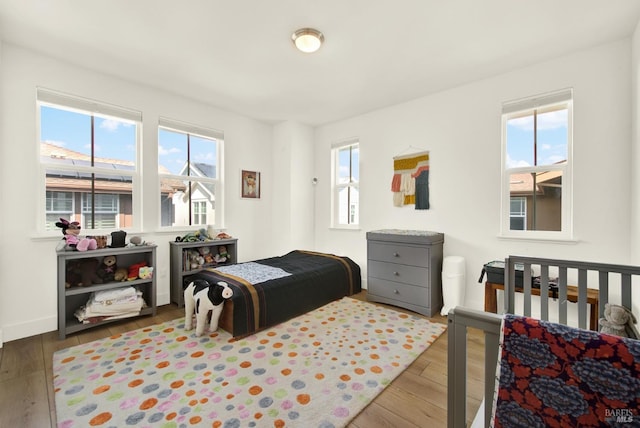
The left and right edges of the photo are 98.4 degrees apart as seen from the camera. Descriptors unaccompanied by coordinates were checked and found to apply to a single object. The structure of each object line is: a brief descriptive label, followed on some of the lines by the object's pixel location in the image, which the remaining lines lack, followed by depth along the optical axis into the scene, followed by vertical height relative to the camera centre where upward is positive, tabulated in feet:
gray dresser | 9.83 -2.13
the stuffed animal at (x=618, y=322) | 5.36 -2.16
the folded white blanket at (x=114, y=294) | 8.68 -2.61
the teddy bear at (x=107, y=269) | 9.13 -1.86
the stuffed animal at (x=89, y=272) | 8.65 -1.88
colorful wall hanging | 11.41 +1.38
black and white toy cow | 7.97 -2.61
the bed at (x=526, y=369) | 2.19 -1.39
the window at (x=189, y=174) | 11.34 +1.69
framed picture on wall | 13.88 +1.46
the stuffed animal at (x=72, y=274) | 8.51 -1.89
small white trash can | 9.69 -2.45
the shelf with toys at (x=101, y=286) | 8.12 -2.31
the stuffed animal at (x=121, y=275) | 9.21 -2.08
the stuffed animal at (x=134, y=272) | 9.42 -2.03
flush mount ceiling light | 7.23 +4.65
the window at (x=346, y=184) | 14.06 +1.47
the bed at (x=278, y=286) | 8.21 -2.59
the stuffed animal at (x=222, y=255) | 12.06 -1.88
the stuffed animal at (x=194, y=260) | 11.12 -1.92
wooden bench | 7.38 -2.45
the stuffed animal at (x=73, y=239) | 8.29 -0.78
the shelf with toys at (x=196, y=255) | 10.65 -1.77
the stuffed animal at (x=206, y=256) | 11.56 -1.82
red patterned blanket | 2.20 -1.43
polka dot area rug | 5.04 -3.66
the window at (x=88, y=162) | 8.85 +1.77
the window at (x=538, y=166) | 8.60 +1.49
